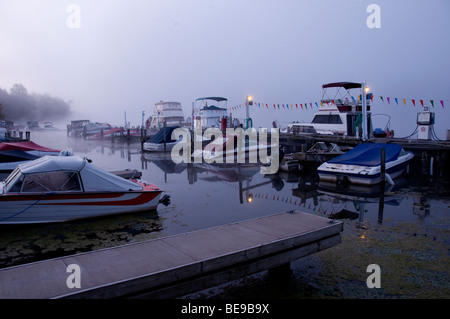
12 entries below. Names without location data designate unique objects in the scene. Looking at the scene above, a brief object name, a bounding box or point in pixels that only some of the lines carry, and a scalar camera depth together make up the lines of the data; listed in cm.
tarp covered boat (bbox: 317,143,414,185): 1509
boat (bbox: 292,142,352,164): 1952
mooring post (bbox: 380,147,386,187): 1504
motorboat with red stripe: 891
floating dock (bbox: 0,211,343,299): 405
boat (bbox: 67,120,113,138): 5960
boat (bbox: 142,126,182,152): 3183
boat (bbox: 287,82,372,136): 2608
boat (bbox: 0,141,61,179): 1480
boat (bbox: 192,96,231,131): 4612
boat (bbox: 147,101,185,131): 5697
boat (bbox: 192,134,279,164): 2255
